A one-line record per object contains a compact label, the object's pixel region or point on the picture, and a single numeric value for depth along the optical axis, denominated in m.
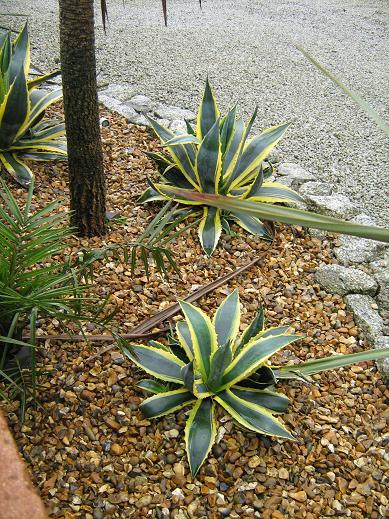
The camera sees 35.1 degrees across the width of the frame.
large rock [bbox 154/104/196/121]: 3.68
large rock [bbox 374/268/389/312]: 2.43
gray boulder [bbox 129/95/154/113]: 3.73
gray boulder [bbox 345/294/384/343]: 2.28
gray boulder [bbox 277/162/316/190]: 3.13
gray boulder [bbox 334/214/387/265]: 2.66
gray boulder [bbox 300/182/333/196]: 3.06
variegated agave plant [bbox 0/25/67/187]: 2.73
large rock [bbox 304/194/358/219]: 2.93
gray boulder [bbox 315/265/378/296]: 2.47
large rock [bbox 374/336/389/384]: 2.10
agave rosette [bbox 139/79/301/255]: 2.62
